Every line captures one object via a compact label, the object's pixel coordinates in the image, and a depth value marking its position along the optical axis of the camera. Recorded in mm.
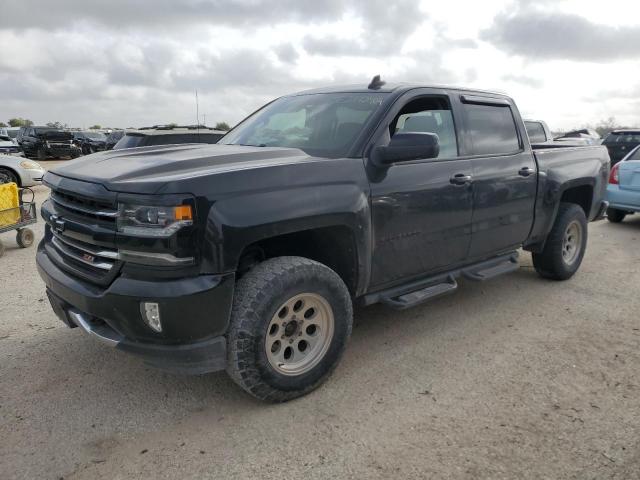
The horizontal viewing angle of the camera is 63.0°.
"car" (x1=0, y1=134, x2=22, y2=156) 19970
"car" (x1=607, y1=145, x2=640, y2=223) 8750
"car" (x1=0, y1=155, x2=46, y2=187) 12156
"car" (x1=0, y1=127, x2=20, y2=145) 34284
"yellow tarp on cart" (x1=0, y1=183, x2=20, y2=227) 6867
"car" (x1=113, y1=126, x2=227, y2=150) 11263
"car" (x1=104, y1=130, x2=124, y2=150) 21584
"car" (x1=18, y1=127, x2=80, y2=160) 25891
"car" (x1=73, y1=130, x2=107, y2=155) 30438
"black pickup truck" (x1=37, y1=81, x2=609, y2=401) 2652
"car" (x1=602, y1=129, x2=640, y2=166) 15914
